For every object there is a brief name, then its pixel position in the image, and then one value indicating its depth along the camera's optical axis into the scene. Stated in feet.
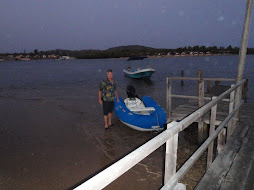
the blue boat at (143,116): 25.98
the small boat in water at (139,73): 96.41
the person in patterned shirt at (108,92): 24.97
